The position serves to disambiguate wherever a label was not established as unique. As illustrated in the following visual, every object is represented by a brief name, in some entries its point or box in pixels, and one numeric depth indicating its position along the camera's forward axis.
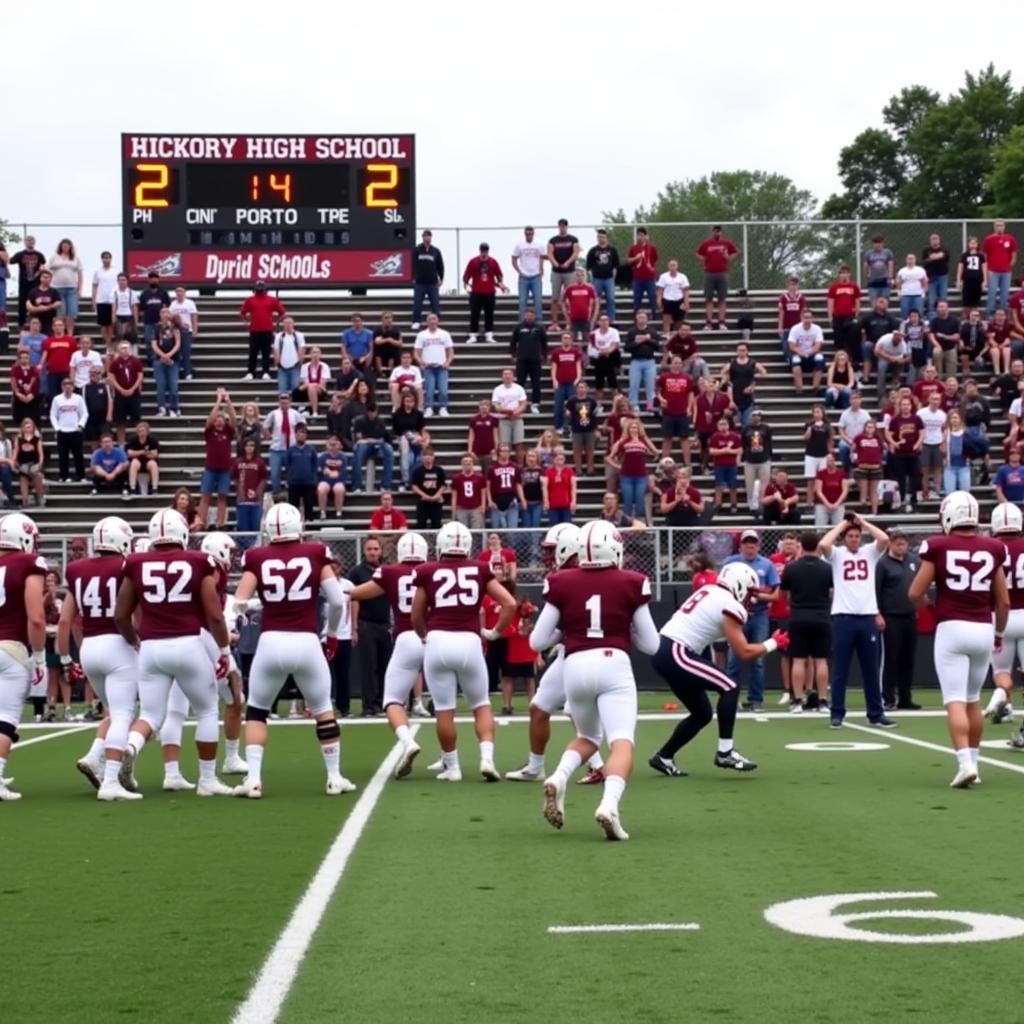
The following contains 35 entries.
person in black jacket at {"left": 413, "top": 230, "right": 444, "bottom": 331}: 33.53
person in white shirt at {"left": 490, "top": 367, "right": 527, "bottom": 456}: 29.47
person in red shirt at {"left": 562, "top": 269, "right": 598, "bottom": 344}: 32.44
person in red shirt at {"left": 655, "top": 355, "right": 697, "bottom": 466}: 29.03
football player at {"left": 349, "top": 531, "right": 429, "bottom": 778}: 14.02
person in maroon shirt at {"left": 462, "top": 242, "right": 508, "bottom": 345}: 33.72
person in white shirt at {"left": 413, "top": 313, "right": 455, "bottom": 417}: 31.12
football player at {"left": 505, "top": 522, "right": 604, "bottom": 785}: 11.05
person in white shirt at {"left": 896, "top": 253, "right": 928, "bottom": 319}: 32.44
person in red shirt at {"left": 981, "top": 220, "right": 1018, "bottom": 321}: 33.22
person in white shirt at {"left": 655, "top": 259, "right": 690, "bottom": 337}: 33.03
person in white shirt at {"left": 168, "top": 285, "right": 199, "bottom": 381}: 32.12
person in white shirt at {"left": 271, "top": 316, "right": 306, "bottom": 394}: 31.66
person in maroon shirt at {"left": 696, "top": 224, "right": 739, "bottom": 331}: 33.84
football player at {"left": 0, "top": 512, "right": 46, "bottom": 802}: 12.87
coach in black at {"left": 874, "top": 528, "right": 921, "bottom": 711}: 21.36
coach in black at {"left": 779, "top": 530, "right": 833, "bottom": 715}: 20.52
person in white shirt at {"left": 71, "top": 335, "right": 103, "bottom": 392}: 30.30
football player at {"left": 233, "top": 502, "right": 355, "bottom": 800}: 12.45
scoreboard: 32.78
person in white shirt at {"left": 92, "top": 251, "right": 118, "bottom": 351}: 32.69
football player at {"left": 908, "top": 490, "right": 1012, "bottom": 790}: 12.58
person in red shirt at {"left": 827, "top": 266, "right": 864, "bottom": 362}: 32.47
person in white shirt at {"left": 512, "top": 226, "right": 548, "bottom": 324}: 33.56
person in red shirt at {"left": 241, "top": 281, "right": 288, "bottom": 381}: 31.84
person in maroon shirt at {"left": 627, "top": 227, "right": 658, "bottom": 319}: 33.44
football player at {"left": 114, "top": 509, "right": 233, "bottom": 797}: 12.59
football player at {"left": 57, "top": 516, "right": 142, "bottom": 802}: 12.92
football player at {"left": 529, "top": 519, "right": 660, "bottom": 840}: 10.48
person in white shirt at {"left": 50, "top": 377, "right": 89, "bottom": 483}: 29.17
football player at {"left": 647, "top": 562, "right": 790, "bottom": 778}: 13.48
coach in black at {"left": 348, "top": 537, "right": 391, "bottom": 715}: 21.81
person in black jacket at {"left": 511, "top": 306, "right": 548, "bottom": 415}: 31.33
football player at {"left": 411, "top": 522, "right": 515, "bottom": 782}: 13.62
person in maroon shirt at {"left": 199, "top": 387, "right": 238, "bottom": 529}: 28.12
